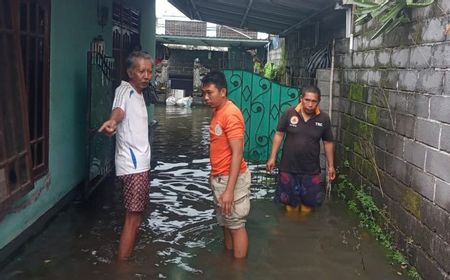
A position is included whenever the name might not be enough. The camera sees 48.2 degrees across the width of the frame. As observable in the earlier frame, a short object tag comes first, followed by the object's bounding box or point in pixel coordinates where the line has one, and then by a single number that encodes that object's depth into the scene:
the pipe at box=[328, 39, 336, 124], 7.20
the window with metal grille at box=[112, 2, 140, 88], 8.77
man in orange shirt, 4.01
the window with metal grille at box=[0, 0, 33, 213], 3.61
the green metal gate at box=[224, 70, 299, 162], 8.06
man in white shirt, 4.06
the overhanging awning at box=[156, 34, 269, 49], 18.94
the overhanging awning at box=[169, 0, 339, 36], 8.18
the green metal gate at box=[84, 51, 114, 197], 5.90
